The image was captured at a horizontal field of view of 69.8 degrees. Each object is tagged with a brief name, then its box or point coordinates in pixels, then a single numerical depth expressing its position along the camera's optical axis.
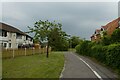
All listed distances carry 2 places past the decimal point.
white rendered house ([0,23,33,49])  20.32
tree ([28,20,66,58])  13.40
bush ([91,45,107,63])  8.53
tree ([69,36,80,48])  49.29
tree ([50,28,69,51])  13.31
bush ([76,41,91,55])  15.54
